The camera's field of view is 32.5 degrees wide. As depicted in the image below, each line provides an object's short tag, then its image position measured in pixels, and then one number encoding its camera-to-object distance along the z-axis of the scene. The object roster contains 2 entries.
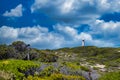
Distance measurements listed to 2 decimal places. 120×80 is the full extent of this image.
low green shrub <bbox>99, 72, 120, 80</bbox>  16.53
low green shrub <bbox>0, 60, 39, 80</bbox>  18.43
